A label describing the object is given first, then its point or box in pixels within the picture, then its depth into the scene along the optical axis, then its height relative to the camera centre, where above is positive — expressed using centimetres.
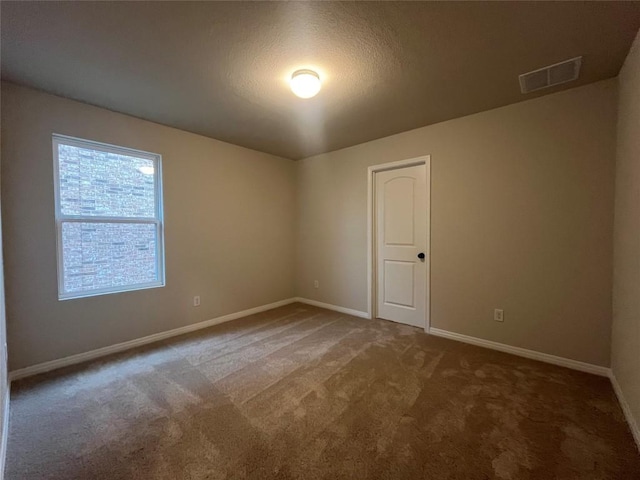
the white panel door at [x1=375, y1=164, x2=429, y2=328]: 338 -16
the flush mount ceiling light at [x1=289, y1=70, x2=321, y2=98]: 208 +118
